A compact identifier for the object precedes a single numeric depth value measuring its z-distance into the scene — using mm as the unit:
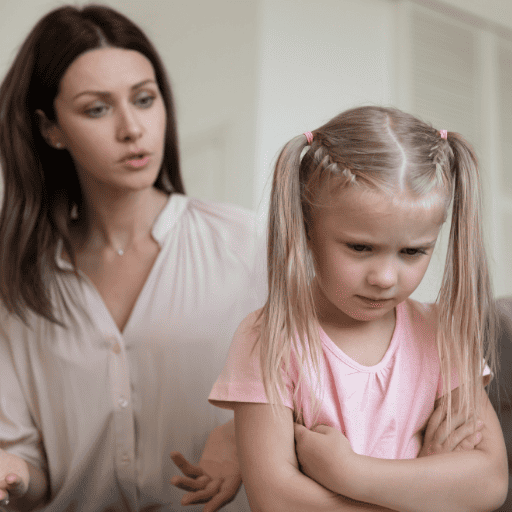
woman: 1046
